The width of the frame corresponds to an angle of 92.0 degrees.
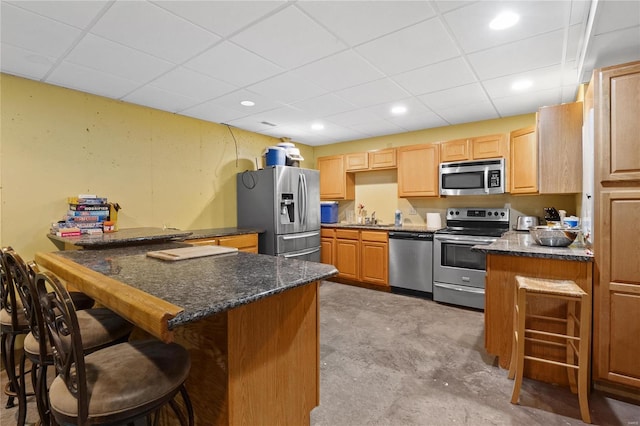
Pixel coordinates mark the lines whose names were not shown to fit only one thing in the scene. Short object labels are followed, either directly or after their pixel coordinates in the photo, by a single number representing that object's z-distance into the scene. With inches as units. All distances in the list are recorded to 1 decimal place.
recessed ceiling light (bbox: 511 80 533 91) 112.5
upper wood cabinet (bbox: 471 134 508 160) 147.8
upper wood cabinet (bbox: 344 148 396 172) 184.1
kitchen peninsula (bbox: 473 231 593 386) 79.4
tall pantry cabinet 73.8
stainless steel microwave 147.8
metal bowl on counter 86.6
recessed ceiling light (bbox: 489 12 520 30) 73.1
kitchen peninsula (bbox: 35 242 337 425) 38.5
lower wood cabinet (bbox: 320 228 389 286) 169.2
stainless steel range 138.6
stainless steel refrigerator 157.9
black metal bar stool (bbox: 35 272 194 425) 35.7
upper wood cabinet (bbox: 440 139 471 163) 157.0
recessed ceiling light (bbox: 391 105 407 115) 140.5
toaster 147.5
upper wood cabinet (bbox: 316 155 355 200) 205.3
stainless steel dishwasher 153.9
